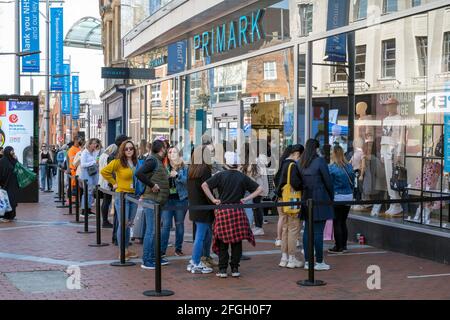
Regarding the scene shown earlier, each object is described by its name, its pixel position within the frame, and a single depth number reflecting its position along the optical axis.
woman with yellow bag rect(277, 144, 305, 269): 9.38
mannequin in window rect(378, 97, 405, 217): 11.77
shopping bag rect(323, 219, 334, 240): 12.08
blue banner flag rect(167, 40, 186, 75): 21.06
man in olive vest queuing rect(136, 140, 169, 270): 9.36
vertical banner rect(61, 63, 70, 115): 51.72
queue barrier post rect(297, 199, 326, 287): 8.22
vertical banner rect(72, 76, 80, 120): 54.41
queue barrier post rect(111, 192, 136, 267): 9.27
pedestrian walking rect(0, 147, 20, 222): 15.31
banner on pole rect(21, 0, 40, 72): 27.48
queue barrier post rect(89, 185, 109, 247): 11.40
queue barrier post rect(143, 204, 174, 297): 7.72
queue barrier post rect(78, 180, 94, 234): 12.76
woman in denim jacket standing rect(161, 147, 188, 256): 9.99
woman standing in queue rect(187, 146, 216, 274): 9.16
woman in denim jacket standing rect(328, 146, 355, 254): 10.97
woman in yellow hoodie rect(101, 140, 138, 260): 10.38
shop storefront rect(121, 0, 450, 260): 10.96
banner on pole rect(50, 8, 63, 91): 38.34
